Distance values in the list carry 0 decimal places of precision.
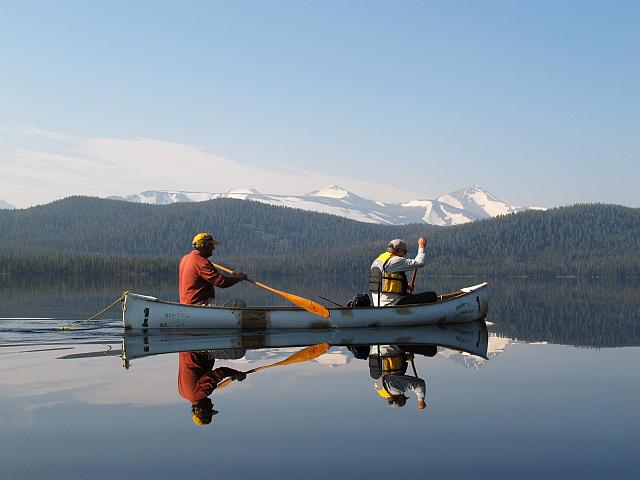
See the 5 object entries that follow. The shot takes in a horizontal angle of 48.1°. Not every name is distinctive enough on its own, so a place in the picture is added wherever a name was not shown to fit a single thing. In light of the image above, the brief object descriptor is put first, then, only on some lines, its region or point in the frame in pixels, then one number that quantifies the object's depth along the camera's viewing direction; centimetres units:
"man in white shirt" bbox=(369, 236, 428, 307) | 1988
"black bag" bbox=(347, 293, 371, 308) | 2111
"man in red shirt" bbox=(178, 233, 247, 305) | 1898
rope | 2076
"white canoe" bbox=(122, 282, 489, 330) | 1922
